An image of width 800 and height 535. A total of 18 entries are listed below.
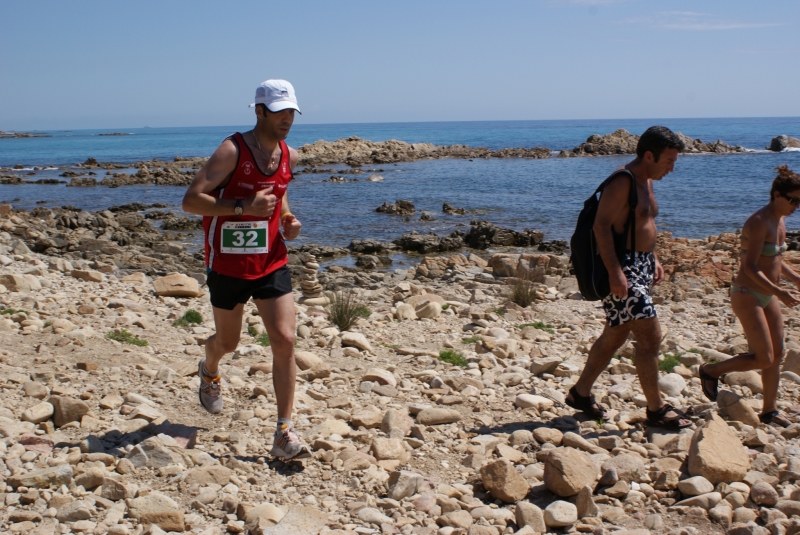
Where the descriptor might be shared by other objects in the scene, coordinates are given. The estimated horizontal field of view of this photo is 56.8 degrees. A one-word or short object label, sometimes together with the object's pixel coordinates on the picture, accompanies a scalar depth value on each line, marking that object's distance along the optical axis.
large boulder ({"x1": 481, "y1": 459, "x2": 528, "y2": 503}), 3.99
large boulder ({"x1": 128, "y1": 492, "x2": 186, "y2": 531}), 3.52
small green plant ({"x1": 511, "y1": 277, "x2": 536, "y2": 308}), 10.33
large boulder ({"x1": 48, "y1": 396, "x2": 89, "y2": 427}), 4.69
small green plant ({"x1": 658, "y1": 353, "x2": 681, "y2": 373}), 6.61
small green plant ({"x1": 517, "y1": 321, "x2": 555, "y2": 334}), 8.47
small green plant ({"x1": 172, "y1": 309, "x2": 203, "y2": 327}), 7.85
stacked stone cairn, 10.29
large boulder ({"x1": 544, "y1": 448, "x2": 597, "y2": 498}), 3.94
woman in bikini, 5.03
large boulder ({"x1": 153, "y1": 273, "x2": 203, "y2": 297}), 9.57
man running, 4.02
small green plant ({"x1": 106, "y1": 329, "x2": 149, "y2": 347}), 6.69
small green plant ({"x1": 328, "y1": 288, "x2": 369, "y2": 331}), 8.17
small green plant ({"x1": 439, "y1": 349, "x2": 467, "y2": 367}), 6.74
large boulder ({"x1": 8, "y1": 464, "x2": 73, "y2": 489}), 3.73
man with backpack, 4.68
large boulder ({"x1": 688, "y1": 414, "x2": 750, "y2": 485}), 4.10
